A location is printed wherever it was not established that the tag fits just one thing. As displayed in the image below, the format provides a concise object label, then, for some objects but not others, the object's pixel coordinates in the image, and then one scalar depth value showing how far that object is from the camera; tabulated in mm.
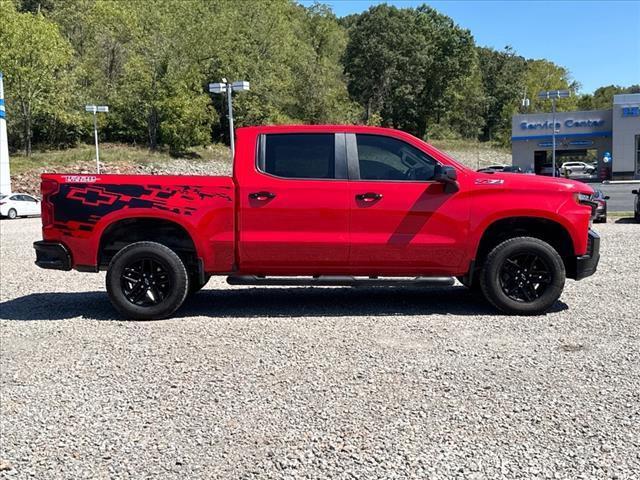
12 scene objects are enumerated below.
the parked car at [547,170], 46562
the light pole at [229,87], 26230
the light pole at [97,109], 38238
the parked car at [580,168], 61406
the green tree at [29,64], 46688
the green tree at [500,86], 99062
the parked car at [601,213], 17142
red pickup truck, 6598
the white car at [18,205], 30109
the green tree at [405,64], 85375
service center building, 49375
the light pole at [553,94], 36781
